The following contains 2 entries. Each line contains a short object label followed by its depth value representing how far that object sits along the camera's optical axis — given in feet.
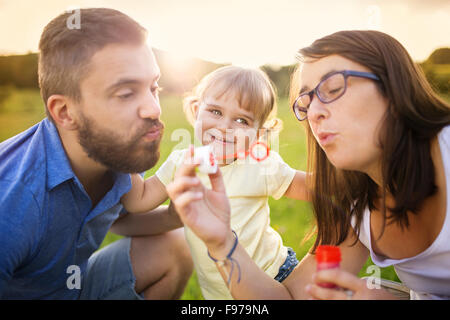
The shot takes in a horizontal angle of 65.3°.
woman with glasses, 3.44
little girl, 4.39
